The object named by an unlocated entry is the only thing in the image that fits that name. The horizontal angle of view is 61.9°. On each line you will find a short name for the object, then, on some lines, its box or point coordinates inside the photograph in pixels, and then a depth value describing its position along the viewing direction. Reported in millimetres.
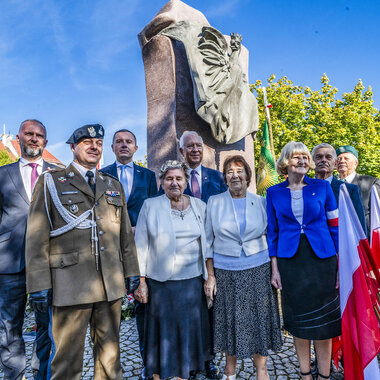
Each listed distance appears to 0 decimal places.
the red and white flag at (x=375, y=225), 3326
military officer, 2238
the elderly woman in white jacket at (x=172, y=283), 2623
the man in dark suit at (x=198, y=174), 3428
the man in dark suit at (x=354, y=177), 3838
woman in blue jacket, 2678
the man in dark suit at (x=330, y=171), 3184
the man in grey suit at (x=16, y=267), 2746
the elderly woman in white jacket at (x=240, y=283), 2686
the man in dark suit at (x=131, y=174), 3443
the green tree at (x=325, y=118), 18703
